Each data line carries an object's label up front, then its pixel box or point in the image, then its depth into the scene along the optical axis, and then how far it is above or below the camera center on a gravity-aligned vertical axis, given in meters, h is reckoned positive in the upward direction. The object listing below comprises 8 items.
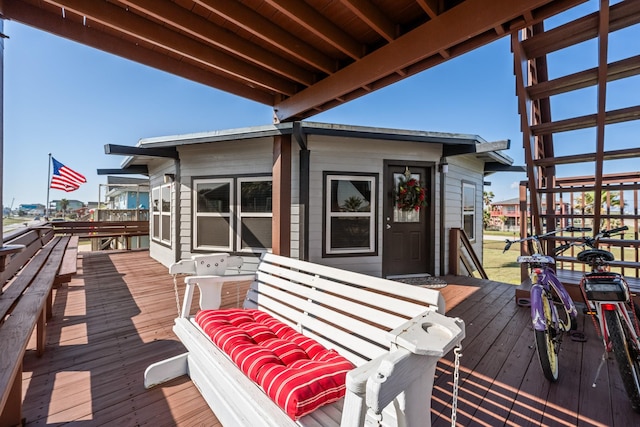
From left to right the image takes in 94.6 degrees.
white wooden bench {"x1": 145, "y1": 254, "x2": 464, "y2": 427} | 0.74 -0.53
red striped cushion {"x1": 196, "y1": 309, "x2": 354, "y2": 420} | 1.16 -0.71
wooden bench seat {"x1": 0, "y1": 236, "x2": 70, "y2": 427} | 1.30 -0.62
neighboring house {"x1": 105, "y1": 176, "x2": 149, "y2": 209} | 15.15 +1.07
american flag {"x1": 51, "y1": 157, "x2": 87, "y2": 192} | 8.62 +1.04
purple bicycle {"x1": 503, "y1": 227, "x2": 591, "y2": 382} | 1.97 -0.68
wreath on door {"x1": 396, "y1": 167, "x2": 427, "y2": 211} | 5.16 +0.36
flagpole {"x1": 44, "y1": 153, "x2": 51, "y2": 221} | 9.66 +0.73
